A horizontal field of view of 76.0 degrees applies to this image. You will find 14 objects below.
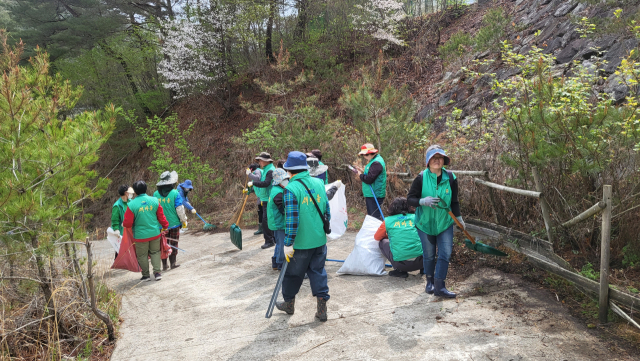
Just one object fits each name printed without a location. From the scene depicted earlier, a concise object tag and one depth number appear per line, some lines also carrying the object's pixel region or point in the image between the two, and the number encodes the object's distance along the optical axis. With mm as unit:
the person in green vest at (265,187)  6770
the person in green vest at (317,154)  6965
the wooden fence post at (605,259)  3322
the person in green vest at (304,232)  3908
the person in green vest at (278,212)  4430
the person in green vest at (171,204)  6809
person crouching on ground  4828
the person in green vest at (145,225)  5980
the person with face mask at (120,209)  6754
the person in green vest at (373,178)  6281
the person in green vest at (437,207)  4191
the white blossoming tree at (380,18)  16891
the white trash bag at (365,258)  5160
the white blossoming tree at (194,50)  17281
